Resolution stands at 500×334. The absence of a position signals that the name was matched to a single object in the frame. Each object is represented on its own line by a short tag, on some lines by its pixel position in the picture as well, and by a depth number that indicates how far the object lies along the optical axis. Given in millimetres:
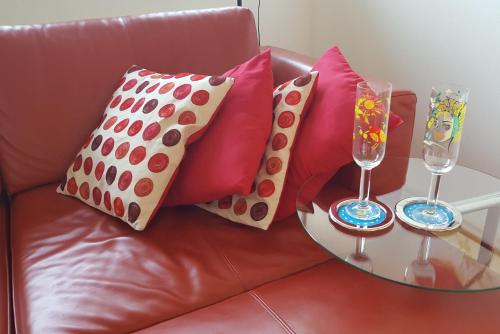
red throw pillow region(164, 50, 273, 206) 1173
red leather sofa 944
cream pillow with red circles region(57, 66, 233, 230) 1195
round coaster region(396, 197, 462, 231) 1041
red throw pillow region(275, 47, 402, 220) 1192
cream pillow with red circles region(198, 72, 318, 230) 1196
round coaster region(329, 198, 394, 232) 1043
